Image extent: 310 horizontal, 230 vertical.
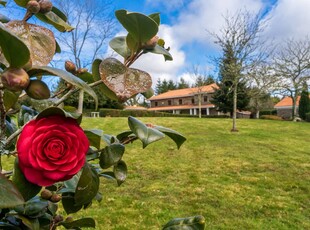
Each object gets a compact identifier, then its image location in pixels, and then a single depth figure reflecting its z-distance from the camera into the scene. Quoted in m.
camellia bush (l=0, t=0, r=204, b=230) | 0.38
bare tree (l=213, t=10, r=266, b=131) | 11.72
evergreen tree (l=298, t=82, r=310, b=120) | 20.69
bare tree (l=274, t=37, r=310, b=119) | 19.39
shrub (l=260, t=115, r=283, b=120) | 21.98
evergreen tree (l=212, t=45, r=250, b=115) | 11.87
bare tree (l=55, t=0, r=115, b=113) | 14.02
